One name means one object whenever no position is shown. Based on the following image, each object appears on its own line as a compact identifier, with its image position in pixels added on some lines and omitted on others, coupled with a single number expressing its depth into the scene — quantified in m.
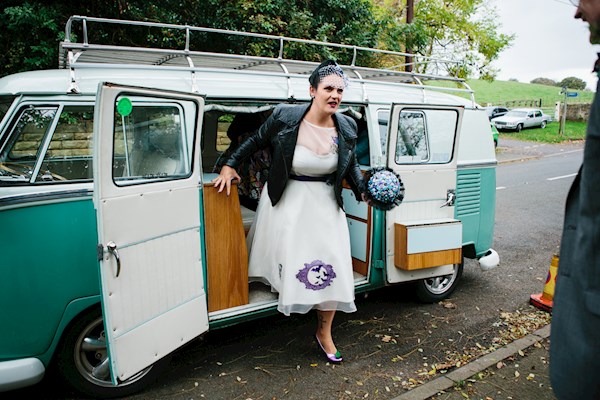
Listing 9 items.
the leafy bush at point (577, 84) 48.08
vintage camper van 2.94
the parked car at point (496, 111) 32.10
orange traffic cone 5.08
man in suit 1.36
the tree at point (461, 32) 20.55
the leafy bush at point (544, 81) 69.88
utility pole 15.08
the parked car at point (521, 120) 30.41
